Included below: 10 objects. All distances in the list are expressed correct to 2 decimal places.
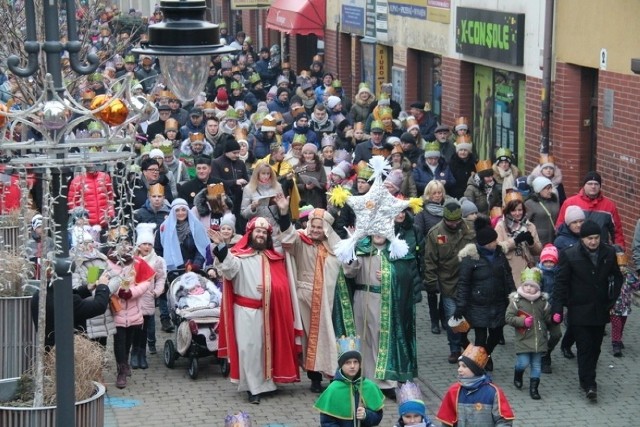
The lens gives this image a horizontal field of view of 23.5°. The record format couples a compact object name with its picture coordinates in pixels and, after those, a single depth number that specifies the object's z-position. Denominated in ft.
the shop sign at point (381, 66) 102.73
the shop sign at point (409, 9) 89.56
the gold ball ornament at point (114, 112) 25.03
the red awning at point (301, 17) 117.29
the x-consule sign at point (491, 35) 71.36
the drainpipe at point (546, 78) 66.39
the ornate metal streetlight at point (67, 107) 24.63
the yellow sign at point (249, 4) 131.44
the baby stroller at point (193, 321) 44.86
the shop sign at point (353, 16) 105.67
